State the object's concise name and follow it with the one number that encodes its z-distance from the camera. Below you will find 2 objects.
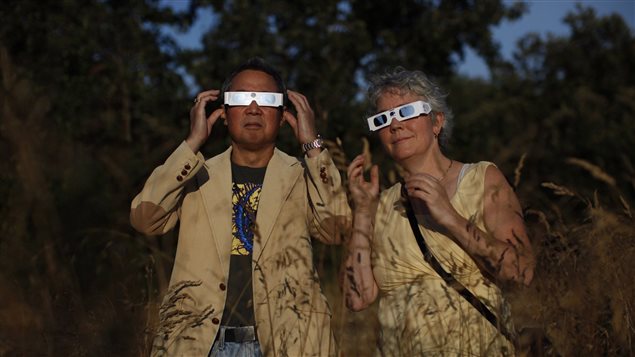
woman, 2.77
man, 3.08
